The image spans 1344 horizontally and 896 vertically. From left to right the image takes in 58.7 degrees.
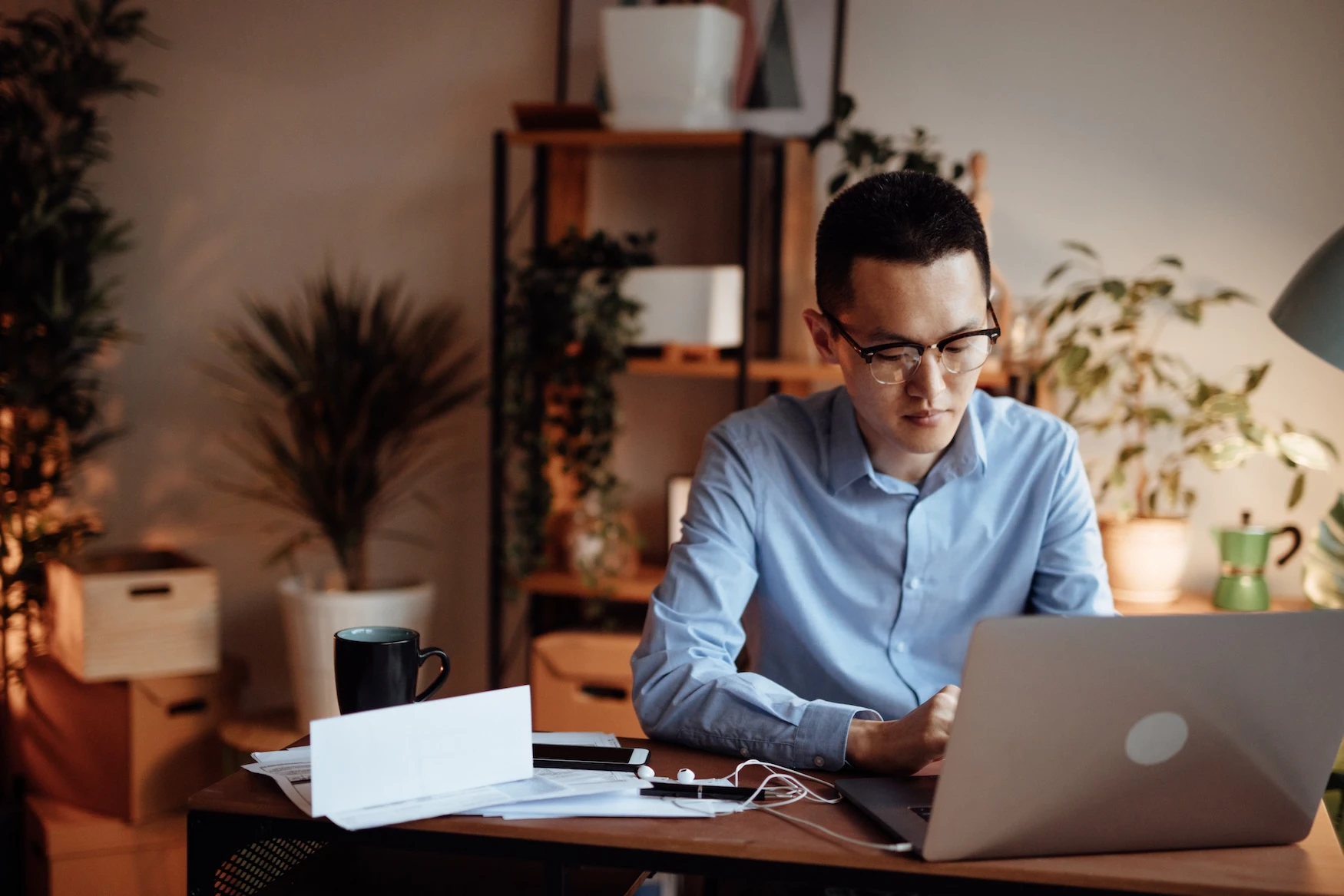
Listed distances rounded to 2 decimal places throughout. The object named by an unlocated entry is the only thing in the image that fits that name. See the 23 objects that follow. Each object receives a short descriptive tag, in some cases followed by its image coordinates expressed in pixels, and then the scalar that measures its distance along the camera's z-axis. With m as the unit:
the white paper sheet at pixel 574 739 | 1.33
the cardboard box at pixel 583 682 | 2.79
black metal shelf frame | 2.79
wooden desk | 0.99
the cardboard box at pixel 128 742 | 2.84
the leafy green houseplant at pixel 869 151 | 2.66
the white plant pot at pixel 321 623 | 2.95
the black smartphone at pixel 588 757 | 1.24
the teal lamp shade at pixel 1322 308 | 1.59
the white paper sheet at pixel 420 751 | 1.06
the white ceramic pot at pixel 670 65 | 2.74
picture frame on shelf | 2.97
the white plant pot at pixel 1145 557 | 2.56
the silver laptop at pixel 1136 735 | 0.98
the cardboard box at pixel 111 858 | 2.77
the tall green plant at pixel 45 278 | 3.12
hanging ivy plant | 2.81
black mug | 1.15
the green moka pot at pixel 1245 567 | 2.56
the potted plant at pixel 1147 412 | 2.52
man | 1.50
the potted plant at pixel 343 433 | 2.98
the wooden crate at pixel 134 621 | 2.84
